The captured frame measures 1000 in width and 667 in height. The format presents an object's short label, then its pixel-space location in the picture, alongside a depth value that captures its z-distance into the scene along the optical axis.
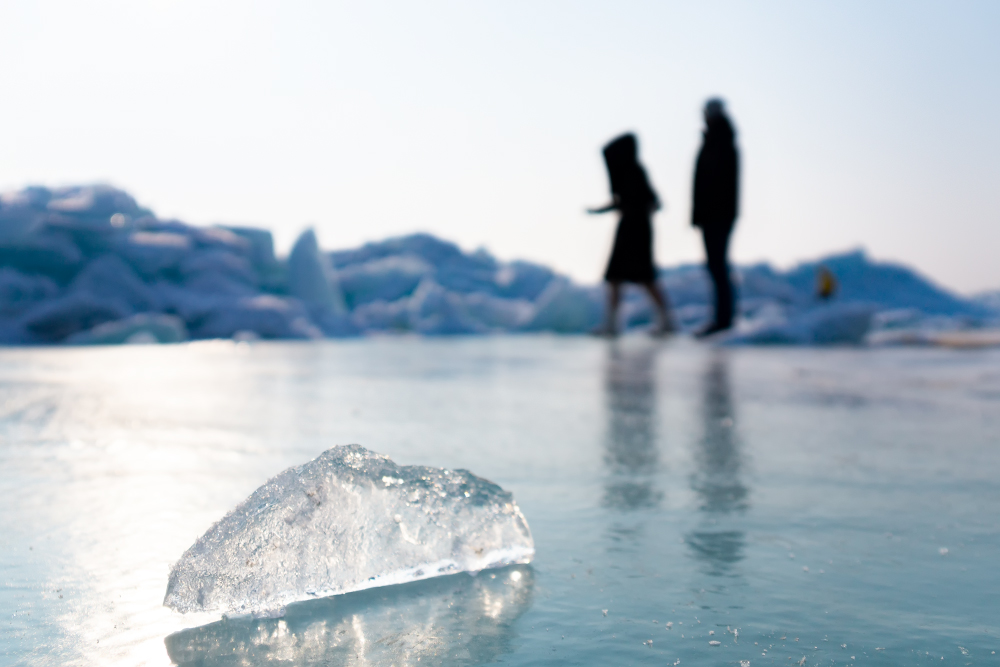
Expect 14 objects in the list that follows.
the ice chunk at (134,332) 10.04
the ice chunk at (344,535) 0.84
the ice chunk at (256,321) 12.17
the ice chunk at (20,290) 11.23
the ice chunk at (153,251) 13.48
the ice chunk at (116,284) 12.43
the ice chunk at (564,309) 13.52
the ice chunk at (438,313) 12.93
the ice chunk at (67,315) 10.72
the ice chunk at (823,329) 6.71
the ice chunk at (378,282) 18.77
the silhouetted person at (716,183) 5.00
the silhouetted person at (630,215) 6.04
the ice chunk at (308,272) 16.86
